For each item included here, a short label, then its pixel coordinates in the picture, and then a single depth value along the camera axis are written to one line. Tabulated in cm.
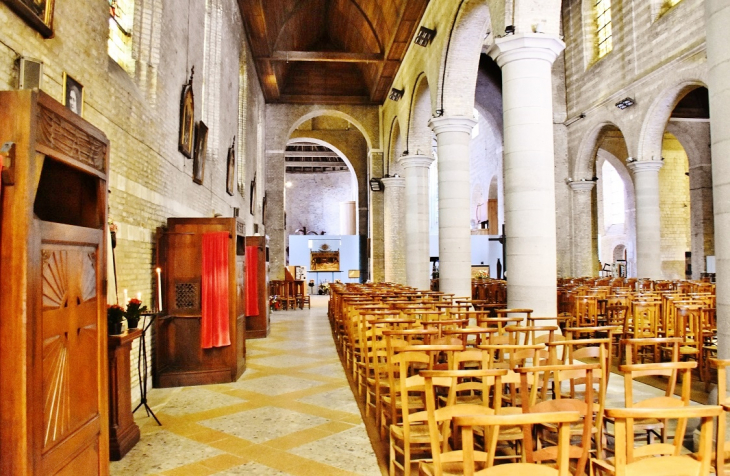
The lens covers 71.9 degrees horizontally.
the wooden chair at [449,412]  207
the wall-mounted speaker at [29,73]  316
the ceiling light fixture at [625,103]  1352
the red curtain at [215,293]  583
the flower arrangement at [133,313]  401
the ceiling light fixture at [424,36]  1185
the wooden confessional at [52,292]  188
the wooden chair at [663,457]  161
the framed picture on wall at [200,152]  797
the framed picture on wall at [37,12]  302
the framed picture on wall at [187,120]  705
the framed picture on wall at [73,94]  369
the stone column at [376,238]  1998
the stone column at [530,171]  664
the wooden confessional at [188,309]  584
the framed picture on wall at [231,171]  1098
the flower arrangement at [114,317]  372
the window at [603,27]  1485
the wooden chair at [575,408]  219
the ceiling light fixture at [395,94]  1616
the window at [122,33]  542
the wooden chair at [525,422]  158
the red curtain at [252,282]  921
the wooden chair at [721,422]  172
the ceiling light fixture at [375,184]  1964
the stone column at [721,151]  343
